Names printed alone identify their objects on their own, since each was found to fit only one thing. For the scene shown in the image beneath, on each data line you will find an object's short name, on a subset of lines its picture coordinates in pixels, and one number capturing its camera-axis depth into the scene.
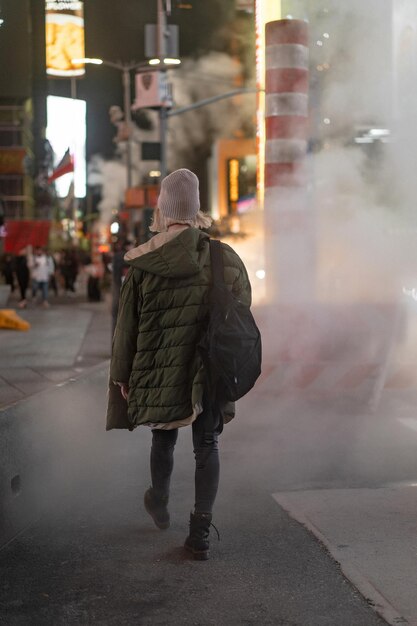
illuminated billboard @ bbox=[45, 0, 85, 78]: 65.81
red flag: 24.81
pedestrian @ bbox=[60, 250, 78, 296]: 32.84
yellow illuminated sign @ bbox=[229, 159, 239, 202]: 79.50
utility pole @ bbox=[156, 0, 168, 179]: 19.42
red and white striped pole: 10.90
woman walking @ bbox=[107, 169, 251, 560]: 4.24
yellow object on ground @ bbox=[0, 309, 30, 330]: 17.28
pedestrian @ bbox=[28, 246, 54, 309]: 25.67
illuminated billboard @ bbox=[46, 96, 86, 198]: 91.69
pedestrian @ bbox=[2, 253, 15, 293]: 31.06
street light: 32.59
